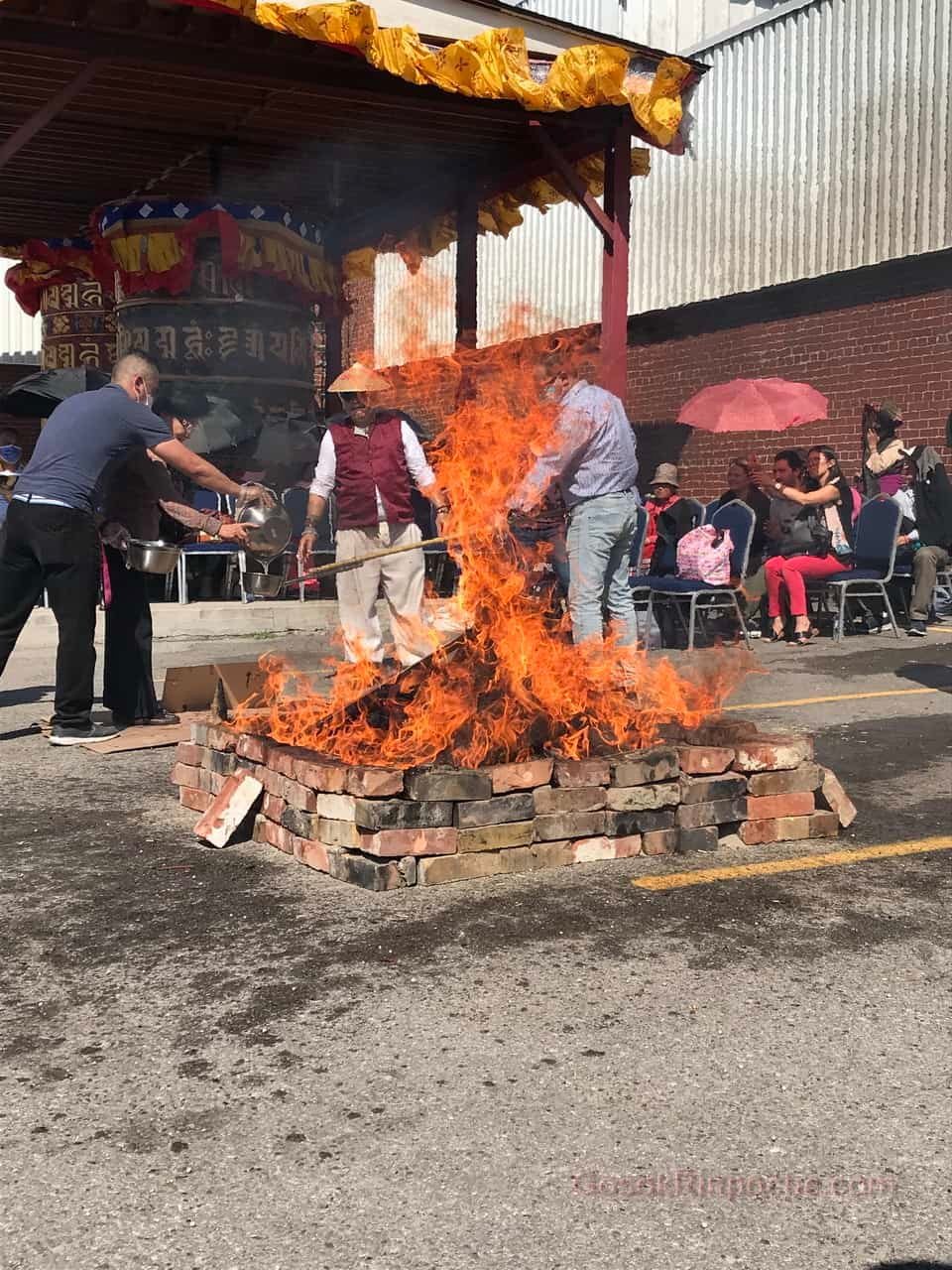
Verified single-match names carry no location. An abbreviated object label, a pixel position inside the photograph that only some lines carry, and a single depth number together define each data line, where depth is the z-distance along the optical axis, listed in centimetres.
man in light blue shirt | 699
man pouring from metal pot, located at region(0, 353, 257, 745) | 667
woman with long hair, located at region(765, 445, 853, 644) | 1133
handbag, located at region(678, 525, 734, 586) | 1073
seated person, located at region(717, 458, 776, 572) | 1175
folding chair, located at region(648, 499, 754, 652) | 1065
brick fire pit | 443
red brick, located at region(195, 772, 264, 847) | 494
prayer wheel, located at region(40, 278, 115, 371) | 1557
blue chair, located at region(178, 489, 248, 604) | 1252
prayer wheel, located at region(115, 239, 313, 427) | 1362
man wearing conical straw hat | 815
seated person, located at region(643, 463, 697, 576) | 1161
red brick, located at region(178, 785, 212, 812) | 551
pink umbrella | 1377
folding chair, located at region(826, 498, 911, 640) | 1135
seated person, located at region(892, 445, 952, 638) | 1183
